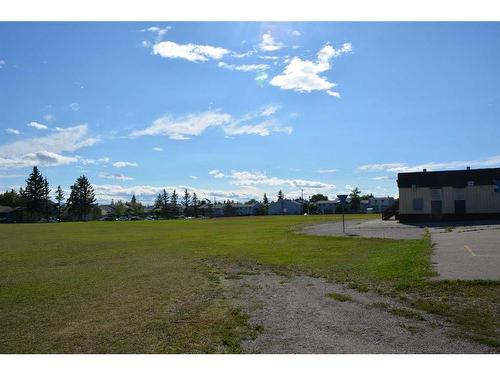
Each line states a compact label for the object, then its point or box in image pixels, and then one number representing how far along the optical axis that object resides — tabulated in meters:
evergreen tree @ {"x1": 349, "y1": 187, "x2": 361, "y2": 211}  143.05
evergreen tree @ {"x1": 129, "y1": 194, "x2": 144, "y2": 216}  173.02
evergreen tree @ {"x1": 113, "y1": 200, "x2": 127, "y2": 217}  165.25
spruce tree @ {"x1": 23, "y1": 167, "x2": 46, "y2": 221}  120.38
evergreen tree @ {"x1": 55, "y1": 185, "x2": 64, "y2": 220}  141.00
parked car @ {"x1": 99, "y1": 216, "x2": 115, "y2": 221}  128.74
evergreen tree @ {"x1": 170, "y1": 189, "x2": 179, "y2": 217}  148.86
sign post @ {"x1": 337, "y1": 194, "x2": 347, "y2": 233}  31.39
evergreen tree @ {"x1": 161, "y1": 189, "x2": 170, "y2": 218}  147.12
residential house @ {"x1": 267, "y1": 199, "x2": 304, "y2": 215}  180.25
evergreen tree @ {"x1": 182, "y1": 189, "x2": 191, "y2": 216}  164.38
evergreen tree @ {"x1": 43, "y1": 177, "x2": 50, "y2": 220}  124.75
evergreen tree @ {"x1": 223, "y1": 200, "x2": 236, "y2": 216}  170.50
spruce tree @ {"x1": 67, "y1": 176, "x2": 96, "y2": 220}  132.12
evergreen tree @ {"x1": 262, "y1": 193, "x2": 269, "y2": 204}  196.62
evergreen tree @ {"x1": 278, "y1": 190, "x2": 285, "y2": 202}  189.01
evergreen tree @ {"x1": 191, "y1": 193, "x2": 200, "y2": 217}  156.68
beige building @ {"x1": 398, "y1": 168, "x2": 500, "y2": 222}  41.53
